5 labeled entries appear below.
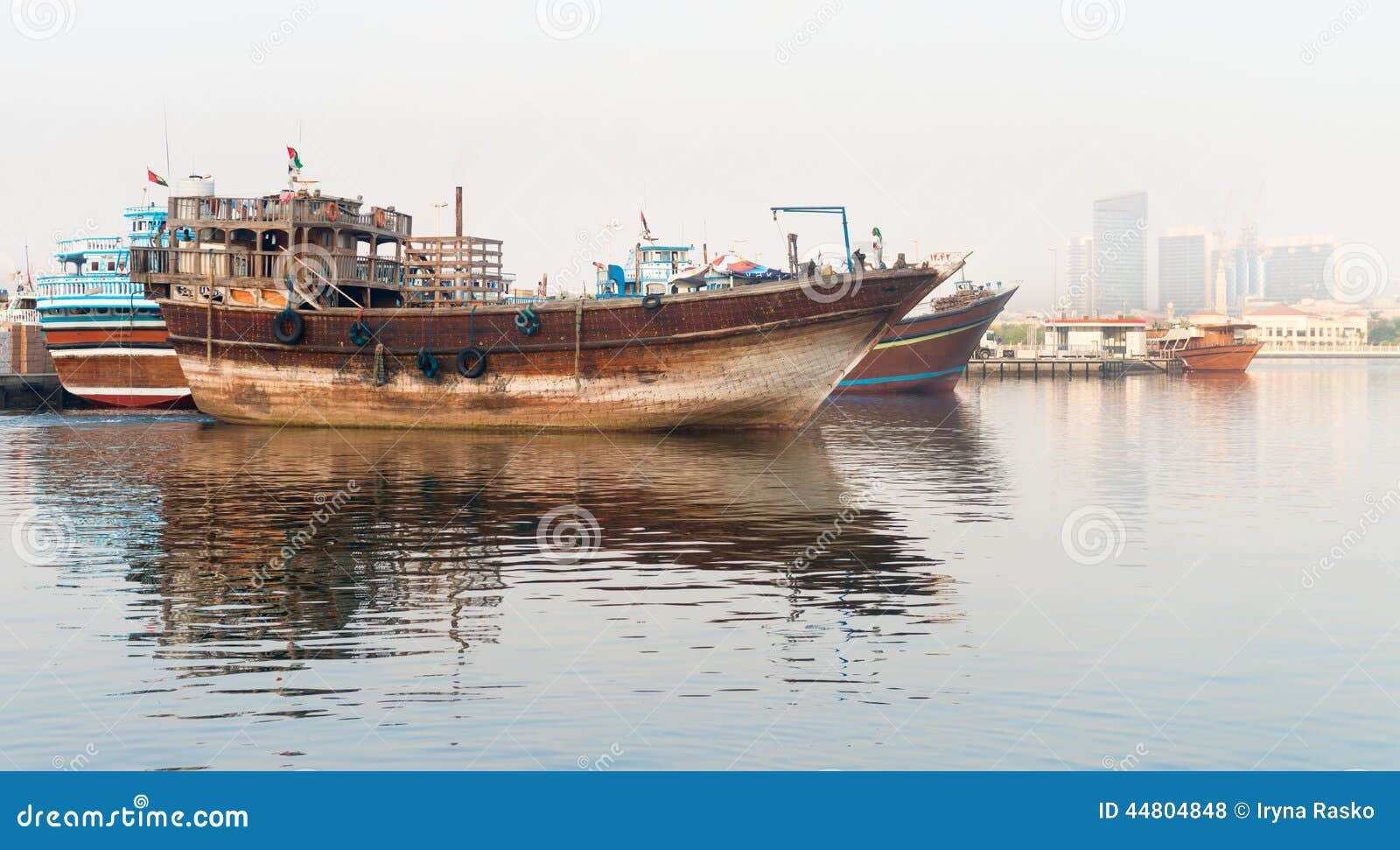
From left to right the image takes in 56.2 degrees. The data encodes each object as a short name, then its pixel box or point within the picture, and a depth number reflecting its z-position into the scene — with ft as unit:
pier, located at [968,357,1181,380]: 402.95
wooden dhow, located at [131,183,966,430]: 131.85
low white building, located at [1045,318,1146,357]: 463.83
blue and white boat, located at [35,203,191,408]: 192.54
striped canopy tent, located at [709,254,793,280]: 201.26
